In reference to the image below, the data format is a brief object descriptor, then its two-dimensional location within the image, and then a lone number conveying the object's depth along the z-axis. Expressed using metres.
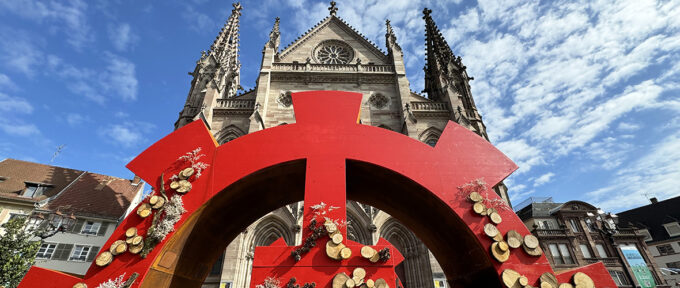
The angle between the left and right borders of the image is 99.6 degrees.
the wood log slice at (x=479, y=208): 5.68
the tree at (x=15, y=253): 11.85
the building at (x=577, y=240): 25.20
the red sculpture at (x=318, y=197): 5.17
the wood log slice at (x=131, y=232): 5.46
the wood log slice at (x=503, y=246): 5.27
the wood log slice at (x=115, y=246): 5.31
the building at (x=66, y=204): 17.77
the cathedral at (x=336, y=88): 13.67
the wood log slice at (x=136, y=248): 5.31
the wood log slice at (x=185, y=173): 6.05
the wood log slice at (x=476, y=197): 5.83
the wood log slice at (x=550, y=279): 4.98
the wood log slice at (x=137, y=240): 5.35
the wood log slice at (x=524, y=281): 4.95
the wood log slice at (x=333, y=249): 5.16
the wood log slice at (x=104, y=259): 5.19
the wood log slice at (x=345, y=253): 5.16
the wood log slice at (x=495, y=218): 5.64
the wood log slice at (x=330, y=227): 5.32
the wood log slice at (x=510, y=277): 5.01
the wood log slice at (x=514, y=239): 5.36
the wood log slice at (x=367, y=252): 5.18
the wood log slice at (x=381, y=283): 4.95
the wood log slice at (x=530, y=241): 5.32
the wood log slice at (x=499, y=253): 5.24
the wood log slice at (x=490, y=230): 5.45
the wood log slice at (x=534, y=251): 5.25
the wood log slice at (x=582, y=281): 4.92
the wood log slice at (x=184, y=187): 5.92
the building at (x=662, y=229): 28.80
